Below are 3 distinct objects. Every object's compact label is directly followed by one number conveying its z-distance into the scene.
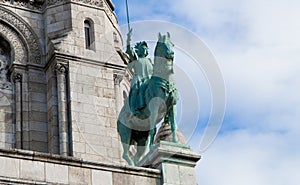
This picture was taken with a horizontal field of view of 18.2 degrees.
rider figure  22.64
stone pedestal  20.91
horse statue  22.06
